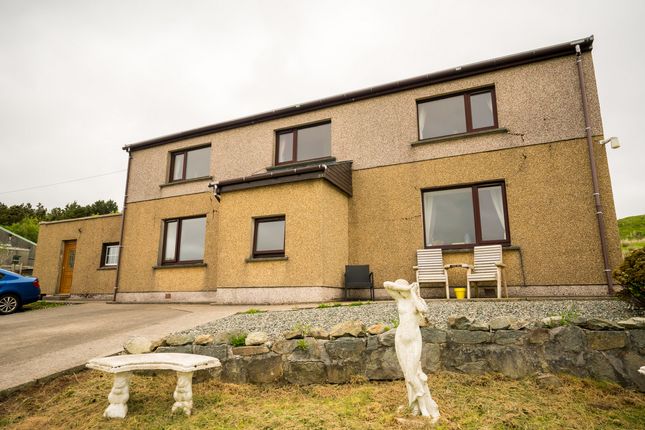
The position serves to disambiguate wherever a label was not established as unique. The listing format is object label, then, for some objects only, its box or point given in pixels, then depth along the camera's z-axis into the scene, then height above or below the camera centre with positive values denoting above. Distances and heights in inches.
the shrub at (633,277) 171.2 -0.7
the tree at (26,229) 1456.7 +183.1
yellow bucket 298.5 -14.2
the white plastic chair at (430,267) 309.3 +7.3
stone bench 132.6 -36.1
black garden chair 335.0 -1.6
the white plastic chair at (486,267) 285.3 +6.6
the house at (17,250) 960.3 +70.7
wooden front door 534.4 +11.8
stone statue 115.4 -22.4
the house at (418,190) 296.5 +78.0
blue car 365.4 -16.3
